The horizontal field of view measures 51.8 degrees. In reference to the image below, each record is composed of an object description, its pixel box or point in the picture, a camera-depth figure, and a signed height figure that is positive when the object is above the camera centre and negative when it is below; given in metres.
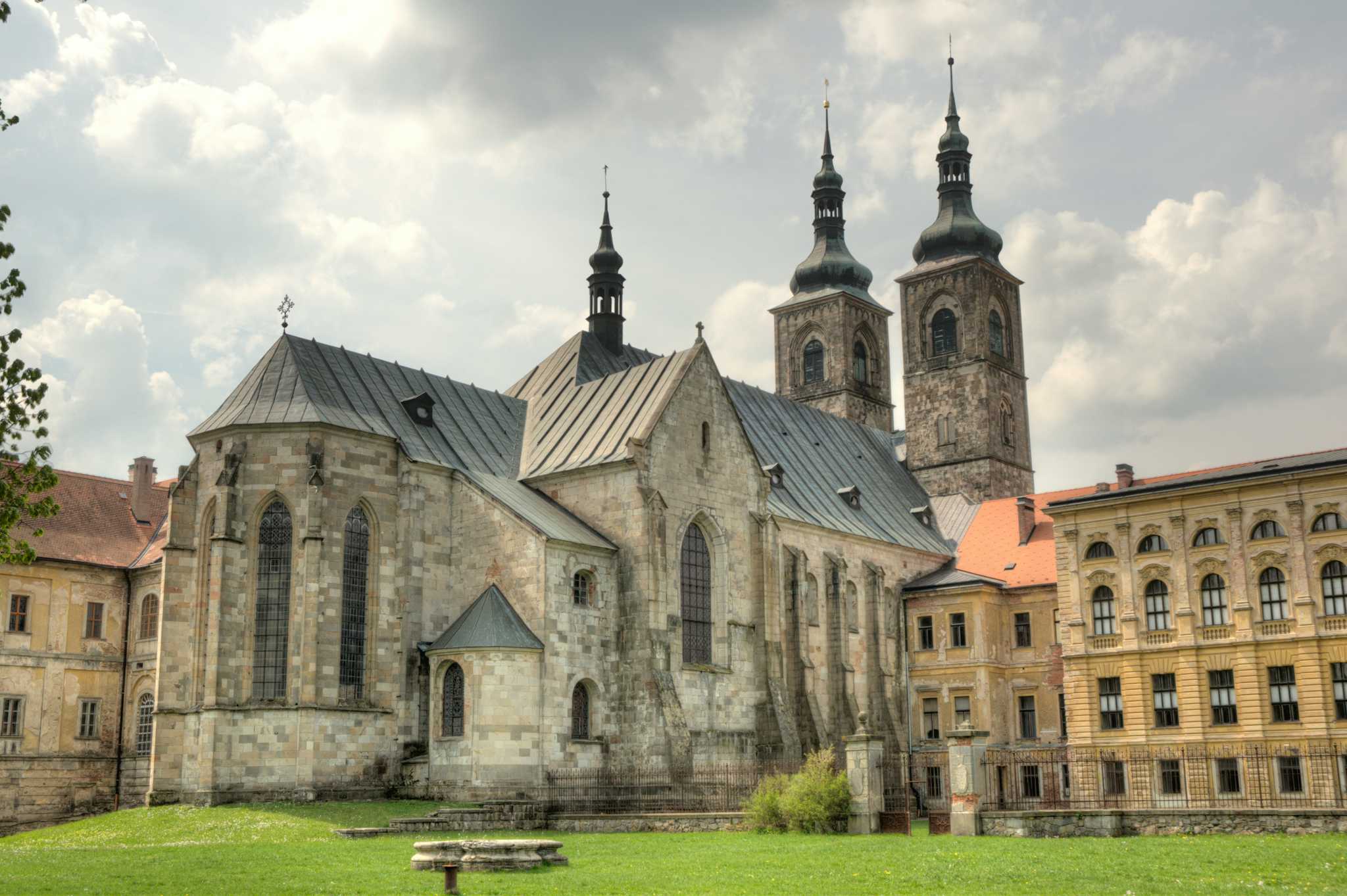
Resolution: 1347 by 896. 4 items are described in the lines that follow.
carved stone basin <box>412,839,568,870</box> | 20.83 -1.92
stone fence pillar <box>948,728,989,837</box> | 28.36 -1.26
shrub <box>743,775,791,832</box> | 30.23 -1.85
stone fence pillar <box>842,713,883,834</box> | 29.33 -1.30
